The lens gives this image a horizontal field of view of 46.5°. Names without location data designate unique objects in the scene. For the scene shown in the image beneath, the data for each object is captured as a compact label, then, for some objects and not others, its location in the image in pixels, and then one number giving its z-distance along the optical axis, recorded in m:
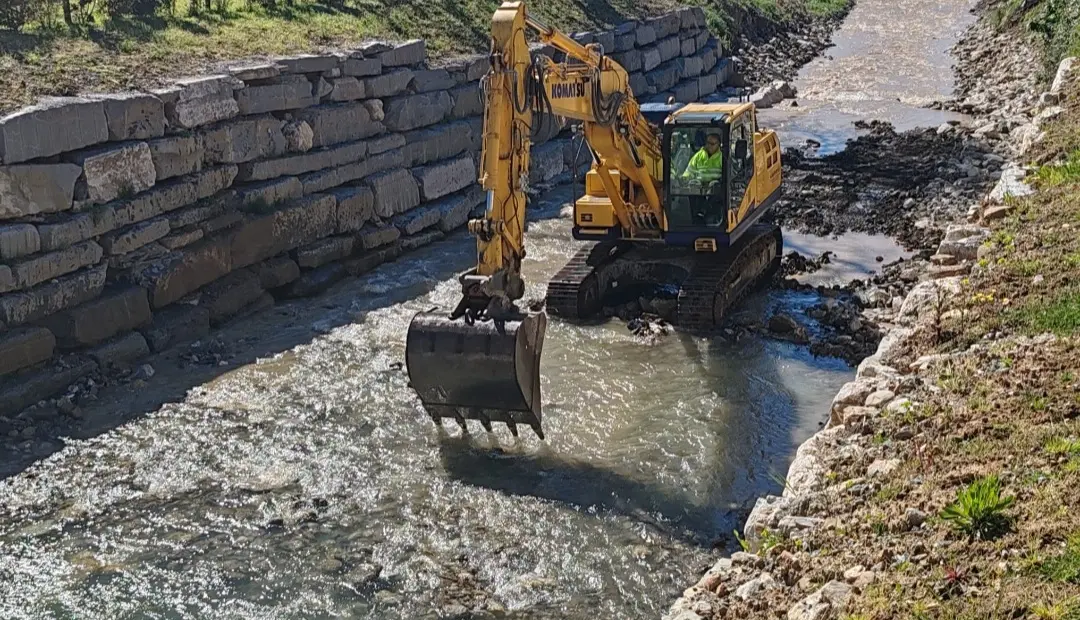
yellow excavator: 10.56
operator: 14.37
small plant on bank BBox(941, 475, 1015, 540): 6.73
